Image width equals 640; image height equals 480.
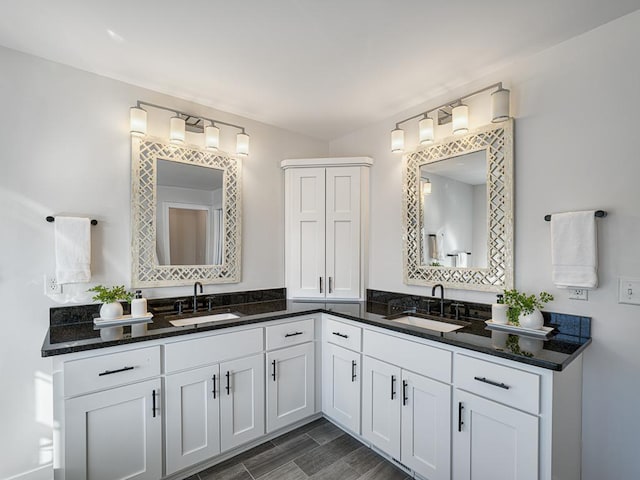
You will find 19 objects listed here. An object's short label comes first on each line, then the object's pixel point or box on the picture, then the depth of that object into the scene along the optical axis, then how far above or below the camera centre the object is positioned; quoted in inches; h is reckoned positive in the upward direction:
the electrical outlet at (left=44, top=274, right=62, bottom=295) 71.6 -11.6
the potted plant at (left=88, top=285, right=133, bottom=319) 71.9 -15.2
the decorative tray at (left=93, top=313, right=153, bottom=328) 70.4 -20.0
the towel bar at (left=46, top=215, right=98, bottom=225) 71.2 +4.1
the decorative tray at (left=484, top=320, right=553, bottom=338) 62.3 -19.7
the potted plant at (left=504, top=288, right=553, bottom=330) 63.8 -15.3
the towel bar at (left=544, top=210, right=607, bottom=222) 60.5 +5.0
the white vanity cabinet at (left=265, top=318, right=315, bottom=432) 83.8 -39.0
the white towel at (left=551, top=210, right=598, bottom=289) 60.7 -2.4
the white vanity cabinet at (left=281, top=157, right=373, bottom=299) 108.7 +4.1
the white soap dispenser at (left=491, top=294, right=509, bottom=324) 69.3 -17.2
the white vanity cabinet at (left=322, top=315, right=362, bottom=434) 83.6 -39.0
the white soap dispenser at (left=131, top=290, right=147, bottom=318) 75.1 -17.6
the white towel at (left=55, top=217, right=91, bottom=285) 71.4 -3.0
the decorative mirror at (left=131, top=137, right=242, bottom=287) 84.7 +6.6
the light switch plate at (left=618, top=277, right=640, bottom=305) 57.6 -10.0
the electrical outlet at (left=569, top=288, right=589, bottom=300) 63.4 -11.8
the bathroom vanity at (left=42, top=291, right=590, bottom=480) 54.2 -33.8
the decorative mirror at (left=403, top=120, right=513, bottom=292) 76.0 +7.4
